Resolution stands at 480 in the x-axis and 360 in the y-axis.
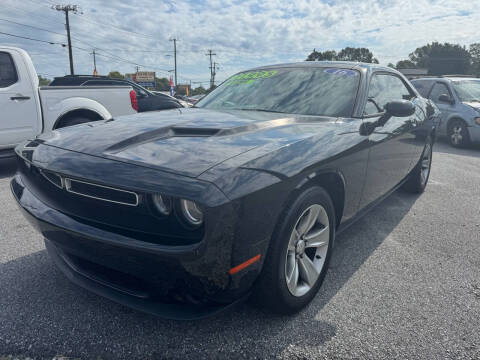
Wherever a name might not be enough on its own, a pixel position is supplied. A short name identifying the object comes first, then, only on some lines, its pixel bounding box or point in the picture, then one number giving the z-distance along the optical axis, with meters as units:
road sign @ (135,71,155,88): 74.88
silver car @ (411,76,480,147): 8.45
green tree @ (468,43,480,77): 85.81
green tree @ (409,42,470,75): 36.59
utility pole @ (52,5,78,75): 37.19
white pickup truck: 5.33
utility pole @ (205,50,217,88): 77.69
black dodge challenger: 1.56
